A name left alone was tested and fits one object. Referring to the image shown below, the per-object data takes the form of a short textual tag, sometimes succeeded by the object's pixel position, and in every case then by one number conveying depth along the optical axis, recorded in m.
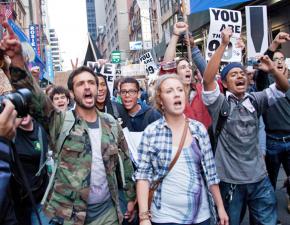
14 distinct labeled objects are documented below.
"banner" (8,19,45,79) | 5.58
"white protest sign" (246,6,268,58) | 3.96
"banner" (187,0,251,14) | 6.58
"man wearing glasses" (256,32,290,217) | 3.29
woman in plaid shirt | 2.00
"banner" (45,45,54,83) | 32.93
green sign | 33.70
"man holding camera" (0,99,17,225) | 1.19
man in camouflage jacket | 1.89
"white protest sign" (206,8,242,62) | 3.99
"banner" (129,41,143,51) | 37.91
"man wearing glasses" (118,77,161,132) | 2.89
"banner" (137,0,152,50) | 30.81
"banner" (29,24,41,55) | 21.04
